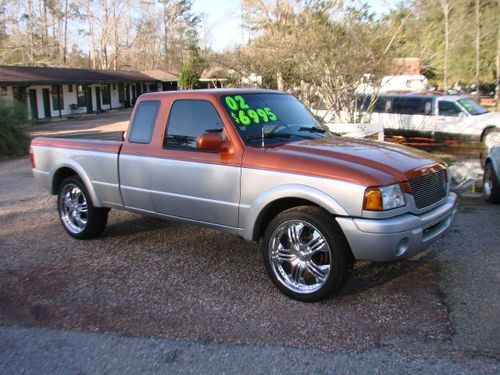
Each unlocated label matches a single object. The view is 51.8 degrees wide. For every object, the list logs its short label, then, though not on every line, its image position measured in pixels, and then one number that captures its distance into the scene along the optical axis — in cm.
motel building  3055
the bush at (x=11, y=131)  1602
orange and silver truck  413
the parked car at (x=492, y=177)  765
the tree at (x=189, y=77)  4694
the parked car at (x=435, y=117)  1691
